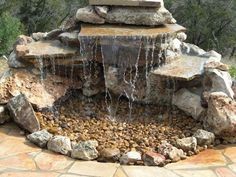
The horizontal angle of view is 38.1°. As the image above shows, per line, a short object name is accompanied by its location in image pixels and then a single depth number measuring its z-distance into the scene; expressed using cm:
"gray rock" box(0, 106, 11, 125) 383
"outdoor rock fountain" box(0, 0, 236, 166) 369
